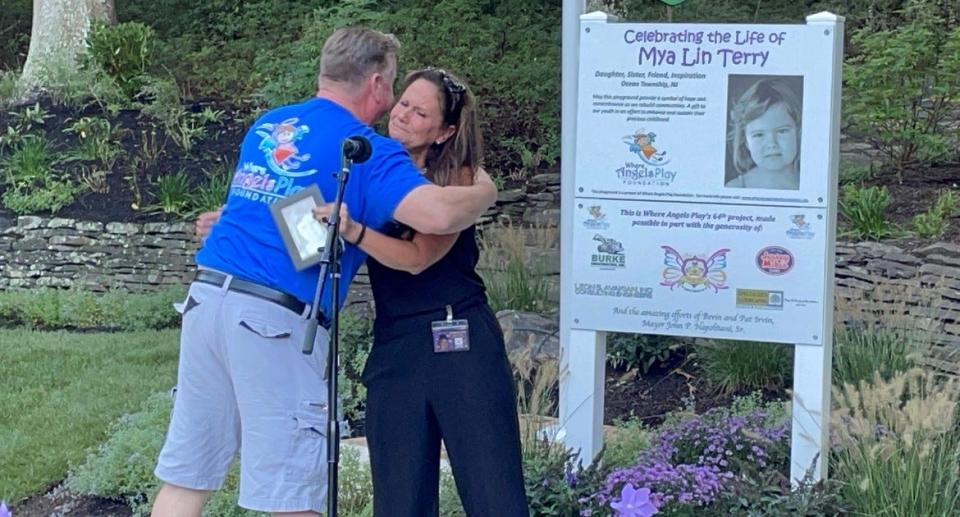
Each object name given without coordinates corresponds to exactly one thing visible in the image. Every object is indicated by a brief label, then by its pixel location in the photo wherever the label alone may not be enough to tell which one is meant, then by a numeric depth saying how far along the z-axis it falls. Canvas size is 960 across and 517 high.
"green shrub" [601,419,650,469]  5.10
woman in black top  3.77
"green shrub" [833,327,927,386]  5.82
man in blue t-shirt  3.63
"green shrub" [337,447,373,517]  4.98
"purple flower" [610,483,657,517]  3.38
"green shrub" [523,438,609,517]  4.52
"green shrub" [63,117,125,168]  11.20
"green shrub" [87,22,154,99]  12.44
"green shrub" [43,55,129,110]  12.09
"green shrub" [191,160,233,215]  10.23
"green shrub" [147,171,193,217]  10.36
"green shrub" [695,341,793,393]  6.53
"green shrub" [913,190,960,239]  7.56
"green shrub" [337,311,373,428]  6.46
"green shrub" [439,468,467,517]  4.71
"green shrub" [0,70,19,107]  12.51
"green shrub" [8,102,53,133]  11.74
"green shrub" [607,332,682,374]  7.04
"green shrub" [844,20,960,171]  8.80
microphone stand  3.45
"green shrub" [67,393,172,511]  5.45
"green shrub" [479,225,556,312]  7.69
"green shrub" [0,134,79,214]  10.69
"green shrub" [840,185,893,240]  7.75
